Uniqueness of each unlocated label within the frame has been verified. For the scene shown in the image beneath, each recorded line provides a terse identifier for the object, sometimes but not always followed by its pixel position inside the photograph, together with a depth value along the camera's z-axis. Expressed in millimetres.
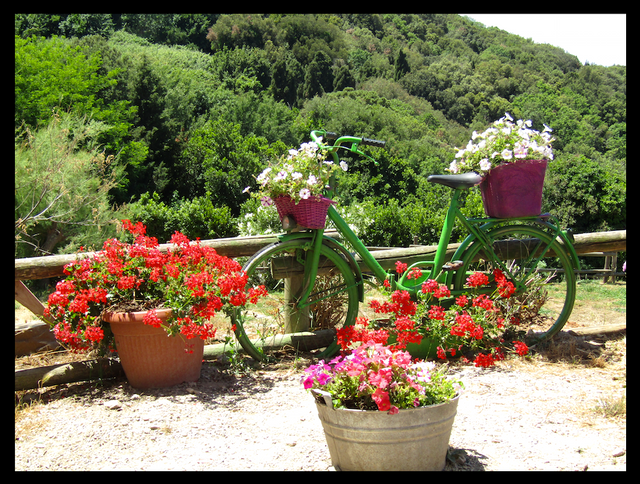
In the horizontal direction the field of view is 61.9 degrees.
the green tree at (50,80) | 14531
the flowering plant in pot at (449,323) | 3551
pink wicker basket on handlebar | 3729
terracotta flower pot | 3236
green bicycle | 3889
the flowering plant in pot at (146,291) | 3227
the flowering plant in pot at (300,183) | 3658
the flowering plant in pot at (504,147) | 3828
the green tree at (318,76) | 42531
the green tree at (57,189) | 8742
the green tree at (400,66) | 46147
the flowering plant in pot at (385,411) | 2090
